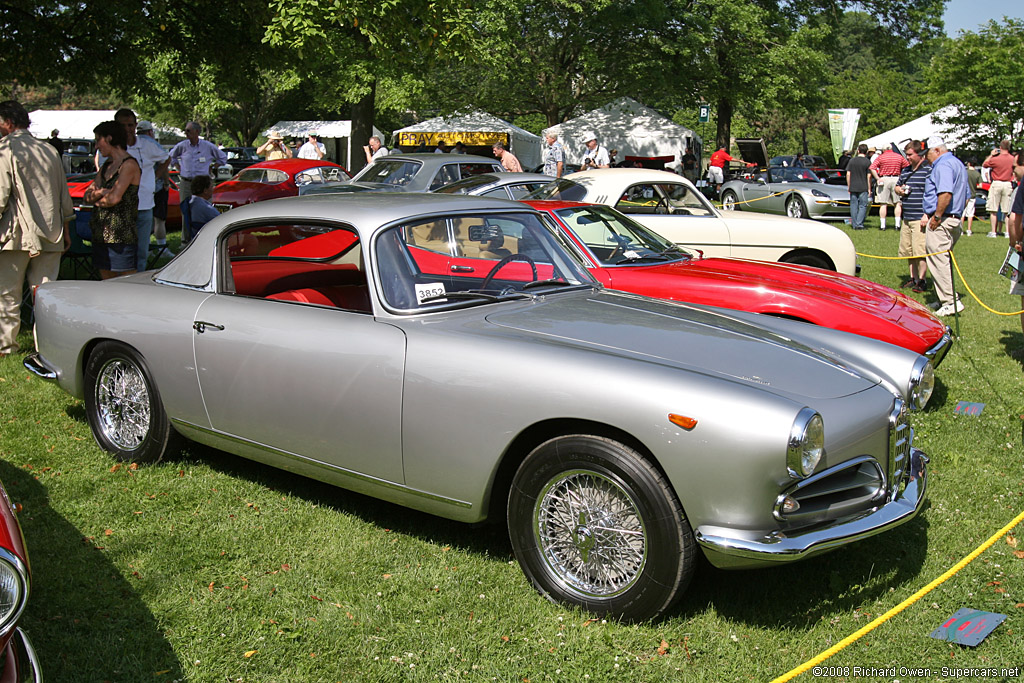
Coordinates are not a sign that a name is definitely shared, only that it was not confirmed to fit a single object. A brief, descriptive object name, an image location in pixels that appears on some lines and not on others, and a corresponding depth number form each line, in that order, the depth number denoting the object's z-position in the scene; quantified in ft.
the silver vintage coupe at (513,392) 10.29
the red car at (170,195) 52.19
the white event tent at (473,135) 102.58
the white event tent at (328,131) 153.99
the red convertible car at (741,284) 19.84
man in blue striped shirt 35.04
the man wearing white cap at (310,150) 72.64
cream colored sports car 28.86
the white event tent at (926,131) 103.09
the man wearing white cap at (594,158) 61.87
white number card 13.12
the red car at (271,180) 55.83
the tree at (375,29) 32.50
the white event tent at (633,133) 101.71
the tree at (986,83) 99.40
